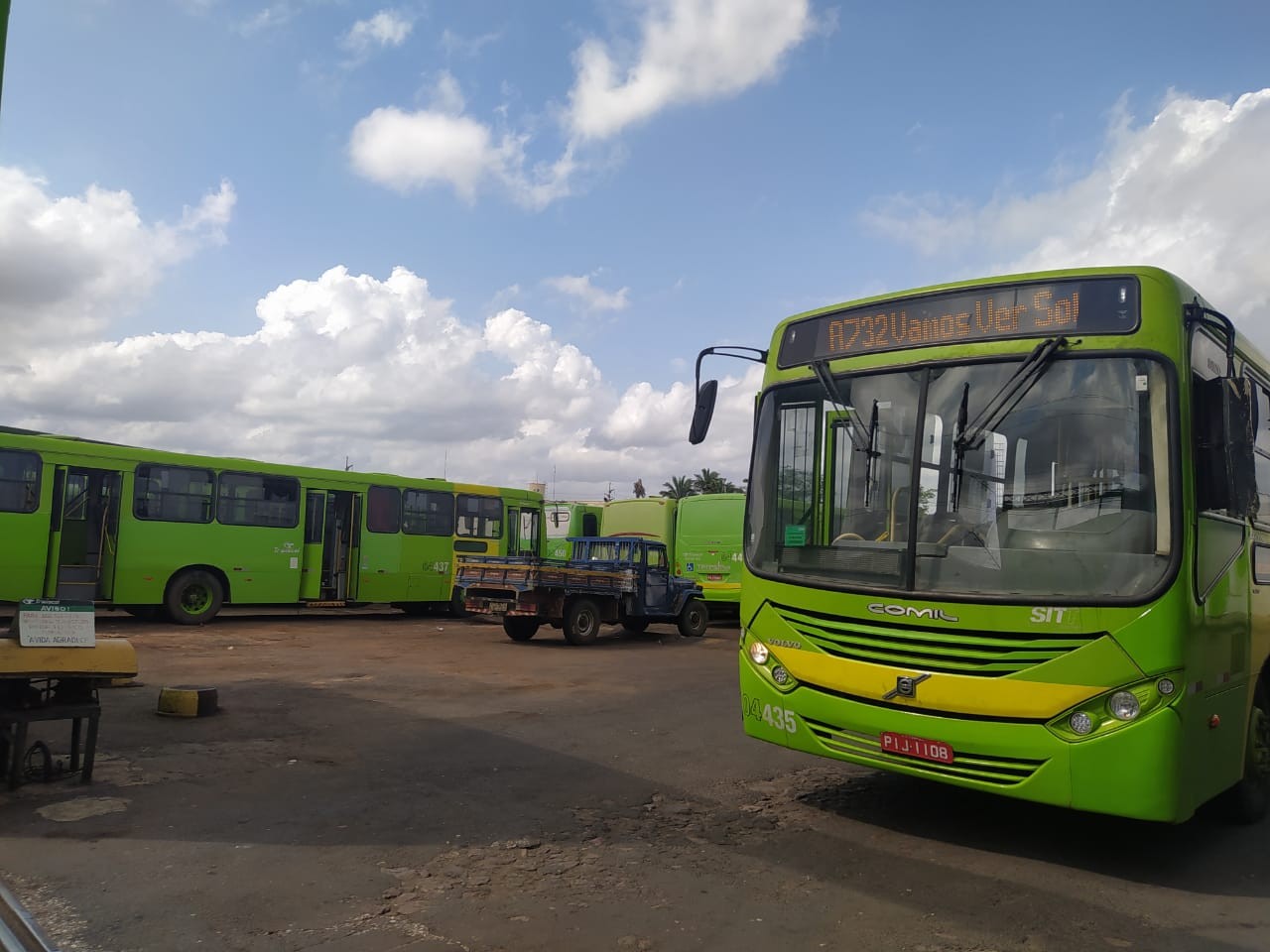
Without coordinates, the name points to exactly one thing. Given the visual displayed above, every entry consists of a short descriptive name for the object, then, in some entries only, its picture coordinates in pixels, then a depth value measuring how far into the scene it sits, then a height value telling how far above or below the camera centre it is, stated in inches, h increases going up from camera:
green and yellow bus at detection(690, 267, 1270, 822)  184.1 +1.3
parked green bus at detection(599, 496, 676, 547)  958.4 +32.9
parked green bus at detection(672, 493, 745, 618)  853.2 +4.8
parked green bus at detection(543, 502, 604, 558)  993.5 +27.7
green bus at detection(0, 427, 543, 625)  605.3 +5.9
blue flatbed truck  634.2 -29.8
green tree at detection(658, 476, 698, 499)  2571.4 +178.3
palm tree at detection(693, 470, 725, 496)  2533.5 +191.0
